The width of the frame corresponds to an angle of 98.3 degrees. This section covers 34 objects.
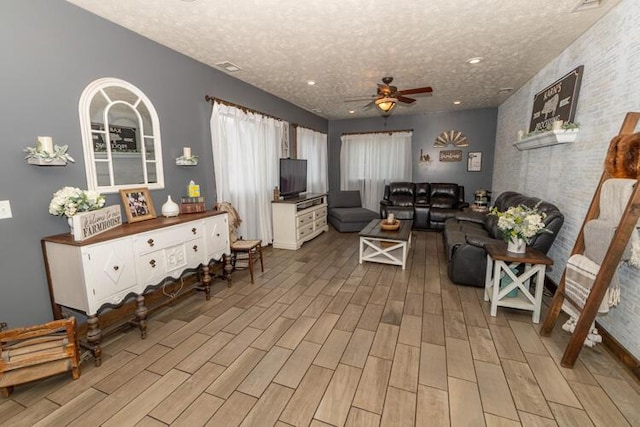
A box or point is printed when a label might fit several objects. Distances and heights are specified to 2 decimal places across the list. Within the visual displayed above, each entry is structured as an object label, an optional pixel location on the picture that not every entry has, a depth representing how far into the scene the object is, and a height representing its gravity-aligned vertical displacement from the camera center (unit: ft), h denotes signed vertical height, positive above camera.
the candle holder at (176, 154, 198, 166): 10.44 +0.49
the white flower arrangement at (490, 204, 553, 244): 8.05 -1.49
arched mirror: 7.91 +1.15
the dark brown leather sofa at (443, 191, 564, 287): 9.16 -2.74
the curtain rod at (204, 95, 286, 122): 11.74 +3.20
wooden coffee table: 12.62 -3.49
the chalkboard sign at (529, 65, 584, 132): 9.55 +2.80
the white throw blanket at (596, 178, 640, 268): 5.90 -0.82
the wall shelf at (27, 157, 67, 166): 6.48 +0.29
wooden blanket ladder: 5.72 -1.97
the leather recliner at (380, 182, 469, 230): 19.77 -2.15
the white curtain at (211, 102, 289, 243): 12.45 +0.59
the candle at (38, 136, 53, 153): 6.51 +0.73
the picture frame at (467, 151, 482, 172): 21.22 +0.94
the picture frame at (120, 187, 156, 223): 8.46 -0.94
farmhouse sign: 6.35 -1.18
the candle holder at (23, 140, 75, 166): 6.47 +0.47
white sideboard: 6.48 -2.33
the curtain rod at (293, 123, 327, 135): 18.87 +3.41
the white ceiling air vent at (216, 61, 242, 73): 11.35 +4.51
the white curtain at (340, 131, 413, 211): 22.82 +0.95
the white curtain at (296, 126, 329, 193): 20.12 +1.43
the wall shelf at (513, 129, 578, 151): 9.38 +1.30
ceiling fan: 11.60 +3.30
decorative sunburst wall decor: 21.37 +2.66
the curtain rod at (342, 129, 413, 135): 22.59 +3.50
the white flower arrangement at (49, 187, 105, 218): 6.62 -0.67
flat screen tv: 16.81 -0.21
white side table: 8.09 -3.15
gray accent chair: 19.74 -2.79
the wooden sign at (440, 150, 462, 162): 21.70 +1.38
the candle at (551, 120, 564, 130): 9.53 +1.68
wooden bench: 5.68 -3.84
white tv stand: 15.92 -2.84
